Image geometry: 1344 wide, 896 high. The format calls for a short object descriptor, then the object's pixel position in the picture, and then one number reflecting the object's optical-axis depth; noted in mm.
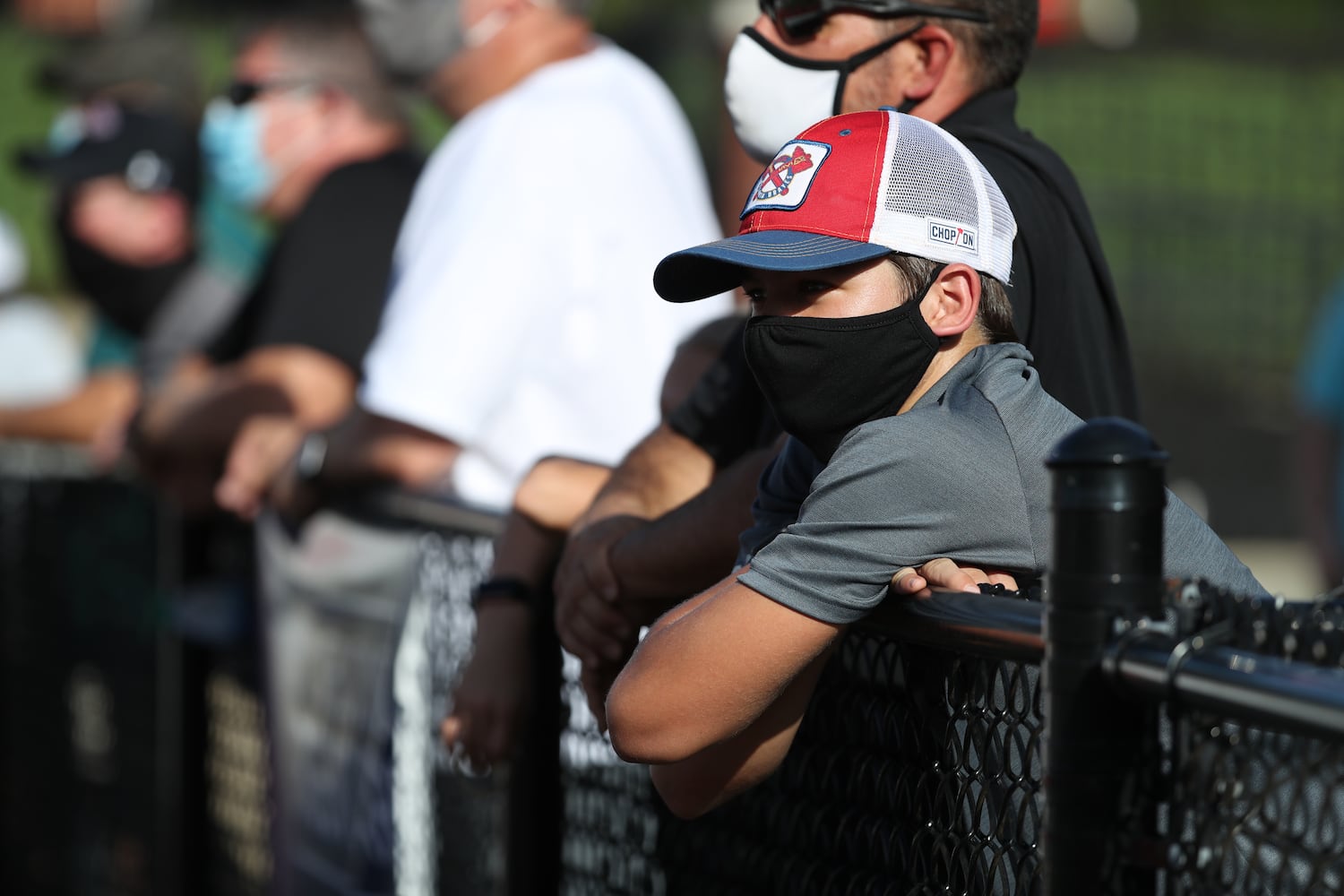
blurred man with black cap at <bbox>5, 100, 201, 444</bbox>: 13641
